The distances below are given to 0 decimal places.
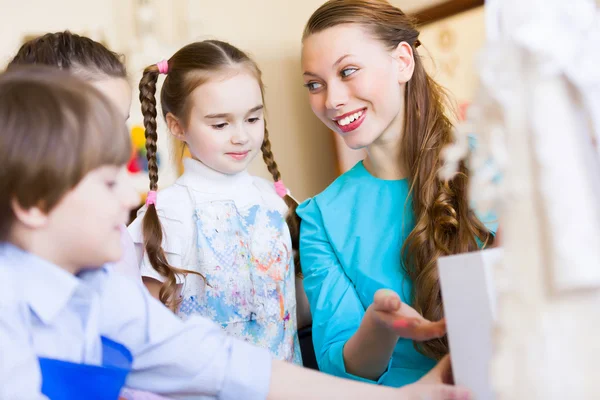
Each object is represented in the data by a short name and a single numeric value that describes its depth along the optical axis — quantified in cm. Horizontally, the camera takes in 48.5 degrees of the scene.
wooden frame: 255
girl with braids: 145
